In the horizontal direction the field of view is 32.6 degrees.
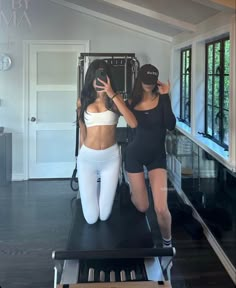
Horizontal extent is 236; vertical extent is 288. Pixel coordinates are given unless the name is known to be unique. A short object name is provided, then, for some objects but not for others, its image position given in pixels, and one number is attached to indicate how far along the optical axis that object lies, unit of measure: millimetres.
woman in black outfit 3018
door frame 3621
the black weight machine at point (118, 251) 2807
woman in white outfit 3016
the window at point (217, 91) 3340
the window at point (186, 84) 3490
